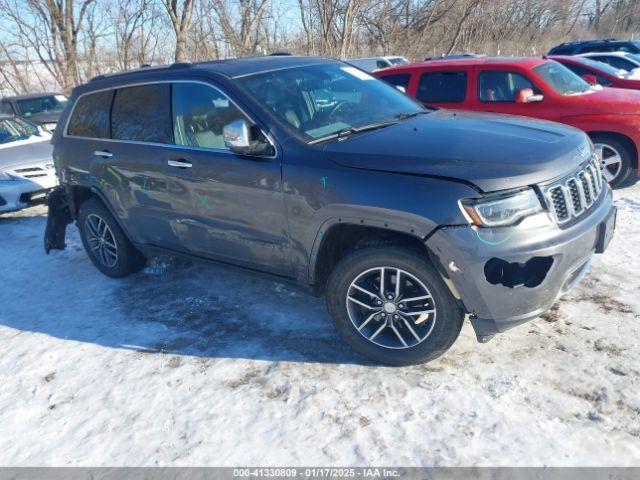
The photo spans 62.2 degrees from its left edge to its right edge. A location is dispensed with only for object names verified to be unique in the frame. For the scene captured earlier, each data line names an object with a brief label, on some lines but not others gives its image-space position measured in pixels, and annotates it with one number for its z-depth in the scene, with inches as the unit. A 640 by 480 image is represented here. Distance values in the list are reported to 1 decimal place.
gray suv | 109.3
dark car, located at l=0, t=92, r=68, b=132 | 493.4
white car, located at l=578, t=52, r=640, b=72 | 486.0
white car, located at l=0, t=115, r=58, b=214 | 288.0
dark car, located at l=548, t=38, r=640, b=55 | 651.5
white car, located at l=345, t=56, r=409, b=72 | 691.4
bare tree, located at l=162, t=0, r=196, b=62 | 741.3
